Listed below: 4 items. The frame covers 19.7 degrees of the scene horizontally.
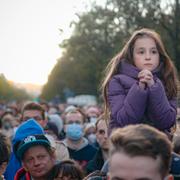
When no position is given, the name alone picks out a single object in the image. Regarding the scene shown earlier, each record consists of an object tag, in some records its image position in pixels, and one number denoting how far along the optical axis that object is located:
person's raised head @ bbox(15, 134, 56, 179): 4.75
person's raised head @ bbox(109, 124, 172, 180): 2.51
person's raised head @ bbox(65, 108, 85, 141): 8.21
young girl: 3.45
